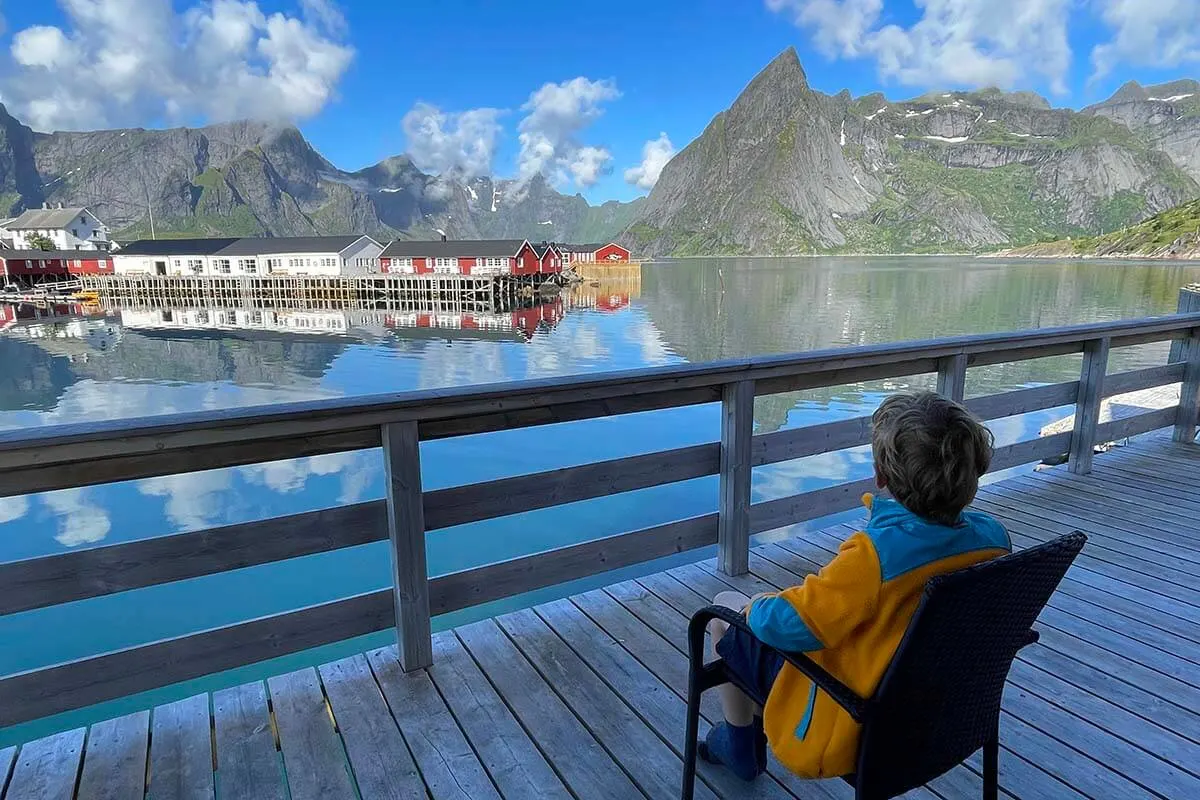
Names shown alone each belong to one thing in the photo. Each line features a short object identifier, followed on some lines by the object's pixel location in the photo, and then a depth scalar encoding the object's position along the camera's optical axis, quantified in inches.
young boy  50.9
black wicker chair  48.3
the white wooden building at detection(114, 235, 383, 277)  2250.2
